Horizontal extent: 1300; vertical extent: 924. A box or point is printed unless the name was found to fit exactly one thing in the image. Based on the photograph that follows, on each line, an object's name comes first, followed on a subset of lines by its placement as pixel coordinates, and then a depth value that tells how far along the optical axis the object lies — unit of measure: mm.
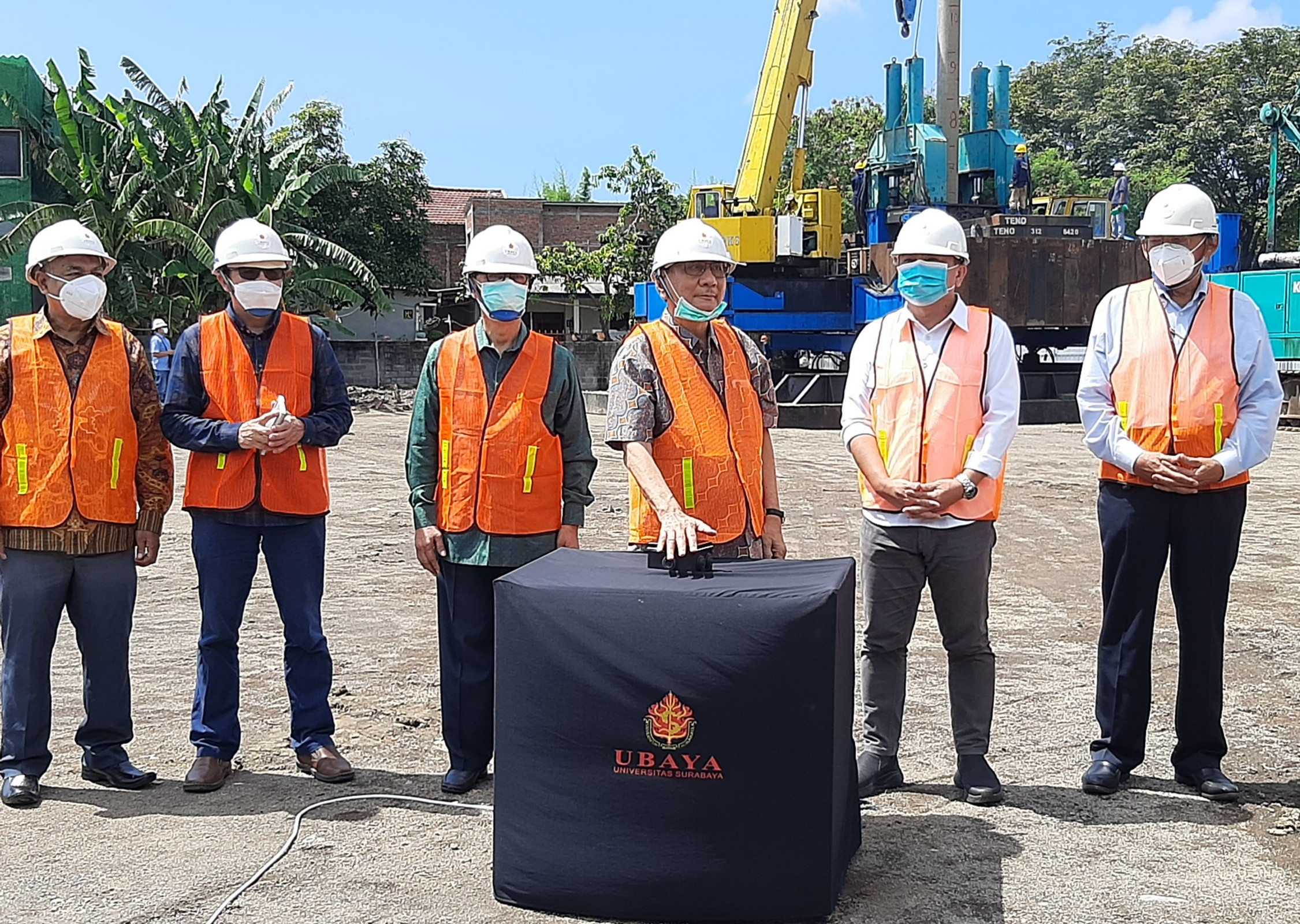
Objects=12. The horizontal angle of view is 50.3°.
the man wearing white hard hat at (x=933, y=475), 4641
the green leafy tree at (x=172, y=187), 23188
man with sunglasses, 4867
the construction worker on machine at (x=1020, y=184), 23109
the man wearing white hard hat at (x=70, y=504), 4801
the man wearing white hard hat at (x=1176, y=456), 4707
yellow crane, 22453
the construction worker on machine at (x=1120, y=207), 22828
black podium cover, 3615
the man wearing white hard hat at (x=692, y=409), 4488
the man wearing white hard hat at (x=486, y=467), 4867
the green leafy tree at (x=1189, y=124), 43875
